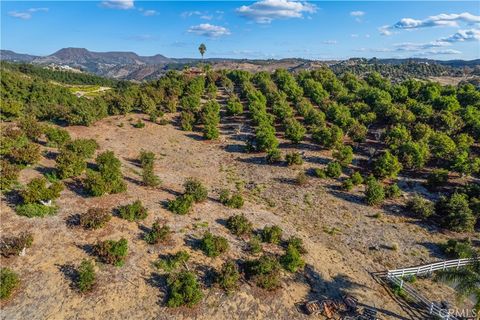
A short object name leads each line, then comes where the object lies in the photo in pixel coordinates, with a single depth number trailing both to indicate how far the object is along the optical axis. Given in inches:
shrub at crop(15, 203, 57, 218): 1063.6
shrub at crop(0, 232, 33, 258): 901.8
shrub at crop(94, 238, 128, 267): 922.8
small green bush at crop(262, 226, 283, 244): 1106.5
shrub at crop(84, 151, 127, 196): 1206.3
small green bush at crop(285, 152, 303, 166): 1749.5
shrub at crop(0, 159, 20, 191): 1159.6
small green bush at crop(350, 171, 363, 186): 1577.3
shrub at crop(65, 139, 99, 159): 1492.4
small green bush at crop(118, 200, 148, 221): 1109.1
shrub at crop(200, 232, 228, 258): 999.6
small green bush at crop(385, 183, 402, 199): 1493.6
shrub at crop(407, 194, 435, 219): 1341.0
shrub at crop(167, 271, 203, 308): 820.4
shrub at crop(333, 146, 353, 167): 1757.1
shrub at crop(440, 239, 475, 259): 1080.2
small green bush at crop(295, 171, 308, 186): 1571.1
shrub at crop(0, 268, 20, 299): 797.2
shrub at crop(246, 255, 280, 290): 898.1
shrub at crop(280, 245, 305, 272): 977.5
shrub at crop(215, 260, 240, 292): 879.7
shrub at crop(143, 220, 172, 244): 1023.0
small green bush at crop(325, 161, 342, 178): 1636.7
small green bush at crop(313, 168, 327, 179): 1646.2
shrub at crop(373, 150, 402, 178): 1624.0
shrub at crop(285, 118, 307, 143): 1987.0
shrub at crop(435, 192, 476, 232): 1266.0
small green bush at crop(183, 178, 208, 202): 1289.4
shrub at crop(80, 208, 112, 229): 1035.9
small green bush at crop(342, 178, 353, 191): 1529.3
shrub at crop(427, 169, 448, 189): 1601.9
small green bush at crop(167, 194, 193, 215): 1192.2
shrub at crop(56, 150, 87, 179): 1288.6
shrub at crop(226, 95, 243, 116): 2452.0
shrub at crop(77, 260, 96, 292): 832.9
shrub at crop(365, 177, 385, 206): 1417.3
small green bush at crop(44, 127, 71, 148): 1610.5
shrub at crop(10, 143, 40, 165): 1327.5
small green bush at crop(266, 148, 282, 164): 1790.2
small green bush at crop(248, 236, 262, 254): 1040.8
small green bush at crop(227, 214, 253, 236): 1128.8
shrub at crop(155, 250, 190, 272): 937.5
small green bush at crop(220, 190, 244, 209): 1301.7
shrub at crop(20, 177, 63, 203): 1088.8
